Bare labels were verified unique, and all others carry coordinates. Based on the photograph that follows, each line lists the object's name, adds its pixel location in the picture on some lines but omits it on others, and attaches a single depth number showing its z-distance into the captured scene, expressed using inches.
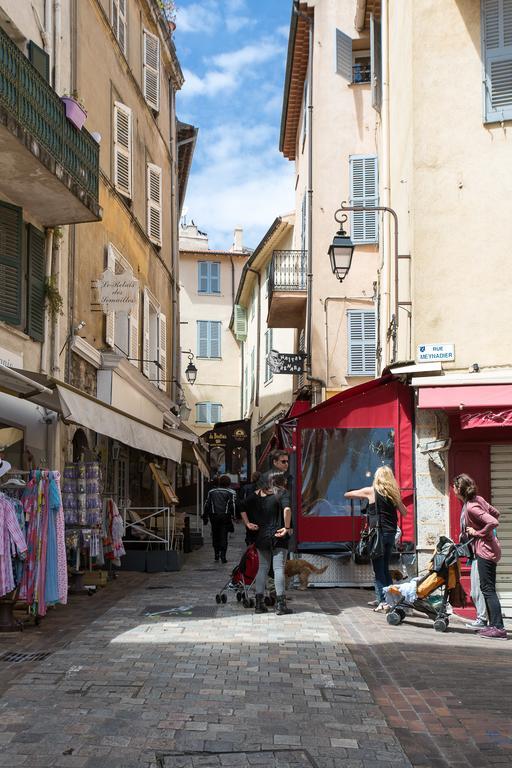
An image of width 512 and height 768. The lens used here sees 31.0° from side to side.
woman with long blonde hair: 414.6
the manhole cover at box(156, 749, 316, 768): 192.7
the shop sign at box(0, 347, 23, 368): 435.5
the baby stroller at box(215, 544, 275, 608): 420.8
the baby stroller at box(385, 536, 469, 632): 376.2
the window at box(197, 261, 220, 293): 1838.1
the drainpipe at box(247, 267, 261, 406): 1406.1
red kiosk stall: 487.2
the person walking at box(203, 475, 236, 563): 678.0
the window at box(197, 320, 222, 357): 1823.3
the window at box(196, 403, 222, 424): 1824.6
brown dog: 482.0
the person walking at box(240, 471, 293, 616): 400.5
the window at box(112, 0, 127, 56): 705.6
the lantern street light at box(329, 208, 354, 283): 526.9
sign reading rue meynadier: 457.4
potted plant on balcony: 489.4
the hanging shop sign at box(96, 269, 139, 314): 596.4
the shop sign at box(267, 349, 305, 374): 839.7
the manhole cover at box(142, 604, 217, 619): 394.6
